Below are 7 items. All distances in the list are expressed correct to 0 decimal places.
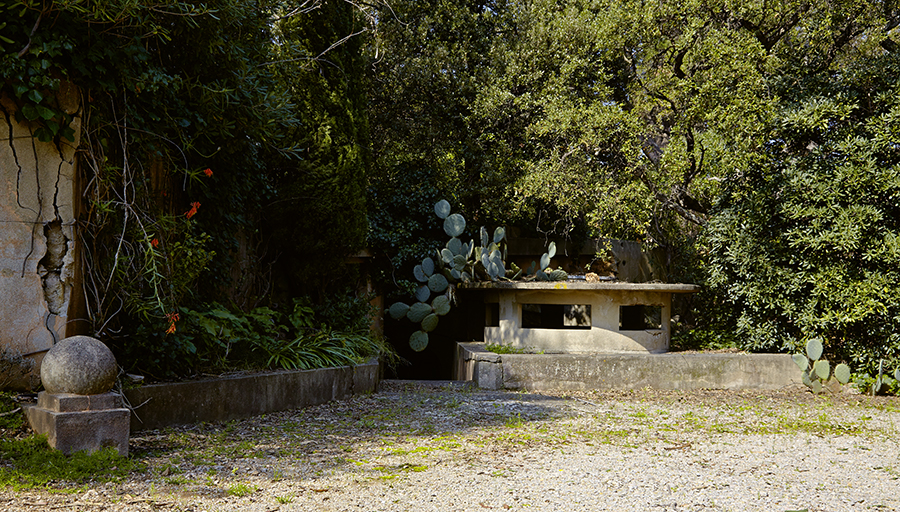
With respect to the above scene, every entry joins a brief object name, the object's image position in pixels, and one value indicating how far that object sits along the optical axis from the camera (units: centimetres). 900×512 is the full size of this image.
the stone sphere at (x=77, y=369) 370
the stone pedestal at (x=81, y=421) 363
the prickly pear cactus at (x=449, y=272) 928
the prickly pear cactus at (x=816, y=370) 776
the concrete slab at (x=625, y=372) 791
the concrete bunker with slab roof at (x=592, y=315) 885
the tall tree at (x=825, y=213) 766
